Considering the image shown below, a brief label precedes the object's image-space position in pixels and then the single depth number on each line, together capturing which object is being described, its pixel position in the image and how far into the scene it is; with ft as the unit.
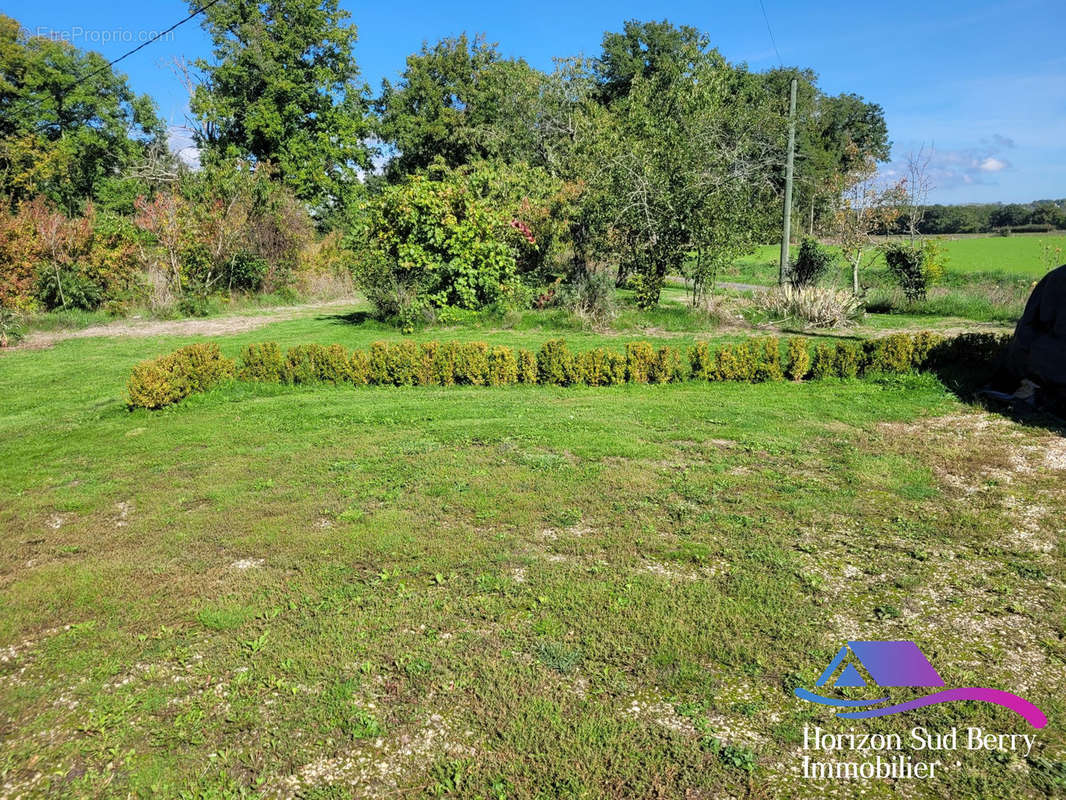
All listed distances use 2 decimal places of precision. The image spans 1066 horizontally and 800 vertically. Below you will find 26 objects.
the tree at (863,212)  56.24
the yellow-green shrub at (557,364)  30.04
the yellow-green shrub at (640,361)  29.81
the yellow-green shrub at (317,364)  31.01
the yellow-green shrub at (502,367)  30.35
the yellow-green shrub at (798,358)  29.30
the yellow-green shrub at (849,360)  29.01
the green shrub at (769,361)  29.66
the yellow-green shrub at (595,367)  29.94
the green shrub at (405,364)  30.53
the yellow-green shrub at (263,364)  30.91
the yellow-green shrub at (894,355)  28.81
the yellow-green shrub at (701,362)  30.04
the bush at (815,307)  43.16
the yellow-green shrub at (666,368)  29.84
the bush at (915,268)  54.08
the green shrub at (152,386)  25.86
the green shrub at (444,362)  30.55
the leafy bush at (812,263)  54.44
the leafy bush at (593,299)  44.29
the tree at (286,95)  97.19
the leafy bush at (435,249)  43.34
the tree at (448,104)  111.65
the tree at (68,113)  91.56
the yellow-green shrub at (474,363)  30.37
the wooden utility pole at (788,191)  50.88
